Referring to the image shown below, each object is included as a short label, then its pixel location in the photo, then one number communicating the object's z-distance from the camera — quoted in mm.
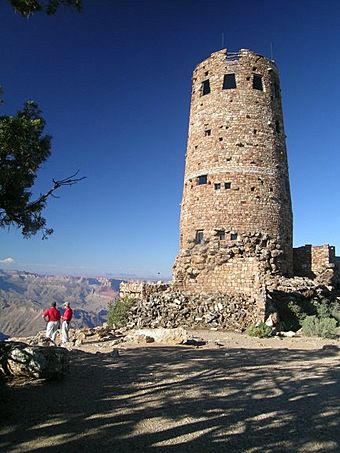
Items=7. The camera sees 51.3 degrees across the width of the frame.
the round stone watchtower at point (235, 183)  21422
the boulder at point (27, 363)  7871
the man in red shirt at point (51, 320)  14961
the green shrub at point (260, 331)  16094
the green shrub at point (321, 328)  16016
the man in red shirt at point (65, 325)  15531
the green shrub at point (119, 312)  20281
